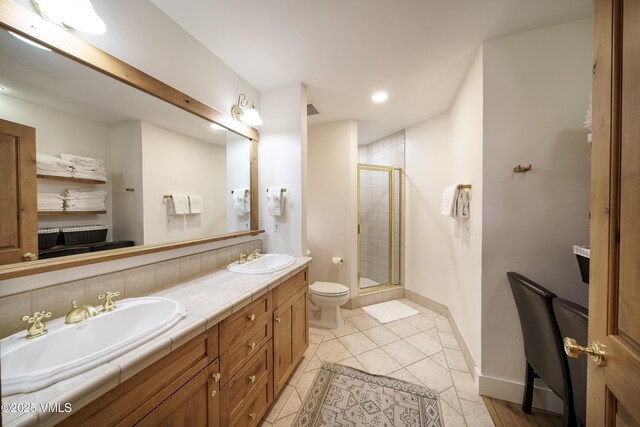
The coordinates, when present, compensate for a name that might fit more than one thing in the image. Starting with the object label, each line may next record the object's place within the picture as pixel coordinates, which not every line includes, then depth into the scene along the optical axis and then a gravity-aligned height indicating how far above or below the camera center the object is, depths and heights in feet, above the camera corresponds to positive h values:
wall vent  7.91 +3.77
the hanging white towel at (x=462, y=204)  5.87 +0.15
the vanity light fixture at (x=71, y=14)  2.86 +2.64
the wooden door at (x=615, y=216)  1.61 -0.06
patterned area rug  4.44 -4.22
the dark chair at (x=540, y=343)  3.55 -2.38
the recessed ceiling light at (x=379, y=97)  7.19 +3.77
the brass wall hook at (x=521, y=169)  4.62 +0.85
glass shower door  10.51 -0.83
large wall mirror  2.90 +1.04
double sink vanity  1.83 -1.62
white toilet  7.58 -3.20
